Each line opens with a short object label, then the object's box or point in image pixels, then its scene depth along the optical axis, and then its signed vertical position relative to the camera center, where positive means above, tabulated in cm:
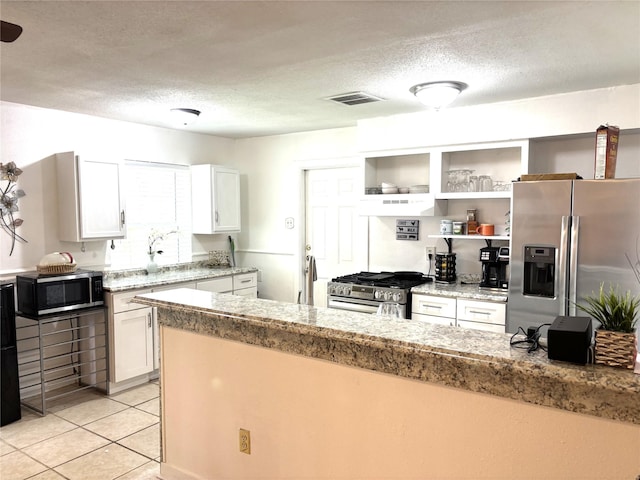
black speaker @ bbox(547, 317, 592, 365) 133 -37
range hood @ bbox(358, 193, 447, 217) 422 +10
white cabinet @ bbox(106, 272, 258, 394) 403 -111
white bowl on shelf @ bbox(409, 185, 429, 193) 434 +26
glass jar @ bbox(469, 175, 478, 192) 411 +29
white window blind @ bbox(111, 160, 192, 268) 480 +4
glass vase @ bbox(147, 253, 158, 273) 481 -51
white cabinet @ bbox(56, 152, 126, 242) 406 +17
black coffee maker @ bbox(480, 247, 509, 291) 399 -44
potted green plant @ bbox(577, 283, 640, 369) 129 -33
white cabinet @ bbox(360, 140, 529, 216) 401 +40
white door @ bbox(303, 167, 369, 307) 507 -10
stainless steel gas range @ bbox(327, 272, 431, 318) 402 -66
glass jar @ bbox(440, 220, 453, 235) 423 -10
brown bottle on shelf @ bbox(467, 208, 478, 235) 420 -5
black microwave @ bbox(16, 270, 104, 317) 361 -61
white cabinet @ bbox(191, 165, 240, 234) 529 +22
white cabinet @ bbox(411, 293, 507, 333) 363 -78
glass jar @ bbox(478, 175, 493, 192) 404 +29
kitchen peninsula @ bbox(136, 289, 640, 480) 135 -67
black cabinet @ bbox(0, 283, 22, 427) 342 -108
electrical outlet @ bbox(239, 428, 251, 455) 216 -105
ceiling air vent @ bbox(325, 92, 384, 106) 358 +95
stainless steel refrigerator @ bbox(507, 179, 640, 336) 302 -19
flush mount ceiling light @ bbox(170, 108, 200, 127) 406 +91
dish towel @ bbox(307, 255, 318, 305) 214 -29
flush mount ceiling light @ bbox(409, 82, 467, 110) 325 +88
